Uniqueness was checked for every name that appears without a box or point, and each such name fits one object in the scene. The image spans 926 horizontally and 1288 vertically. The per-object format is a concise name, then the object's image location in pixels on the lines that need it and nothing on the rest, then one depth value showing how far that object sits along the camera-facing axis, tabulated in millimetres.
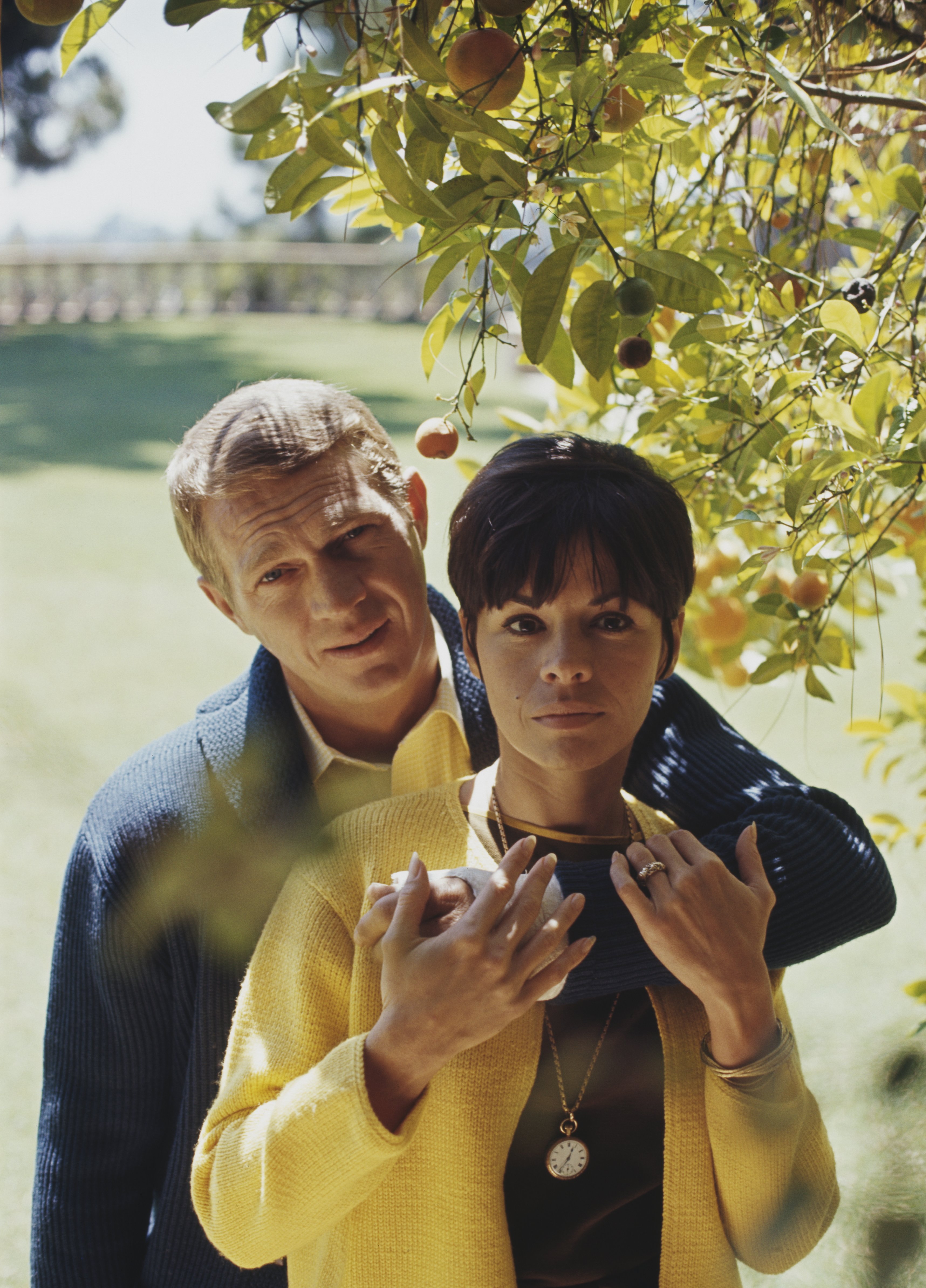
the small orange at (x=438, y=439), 1074
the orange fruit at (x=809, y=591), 1150
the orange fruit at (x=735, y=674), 1510
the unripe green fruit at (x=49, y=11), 695
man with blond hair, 1165
